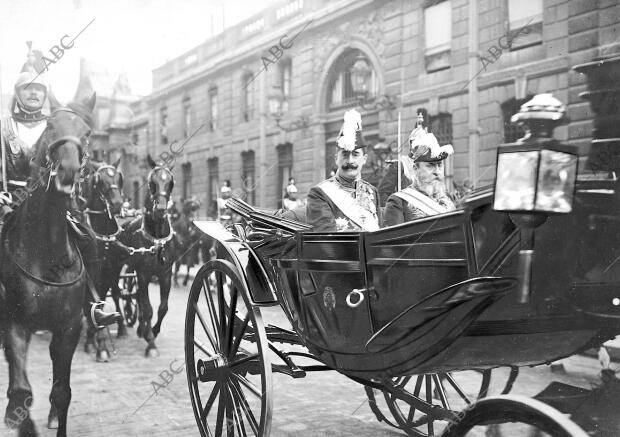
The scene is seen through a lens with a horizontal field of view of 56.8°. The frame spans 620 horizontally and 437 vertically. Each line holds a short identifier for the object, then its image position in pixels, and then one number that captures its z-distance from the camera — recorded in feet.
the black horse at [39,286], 11.23
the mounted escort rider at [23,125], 12.29
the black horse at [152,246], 17.53
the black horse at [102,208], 17.54
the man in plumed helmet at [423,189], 9.92
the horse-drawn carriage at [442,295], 5.80
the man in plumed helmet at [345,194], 10.05
